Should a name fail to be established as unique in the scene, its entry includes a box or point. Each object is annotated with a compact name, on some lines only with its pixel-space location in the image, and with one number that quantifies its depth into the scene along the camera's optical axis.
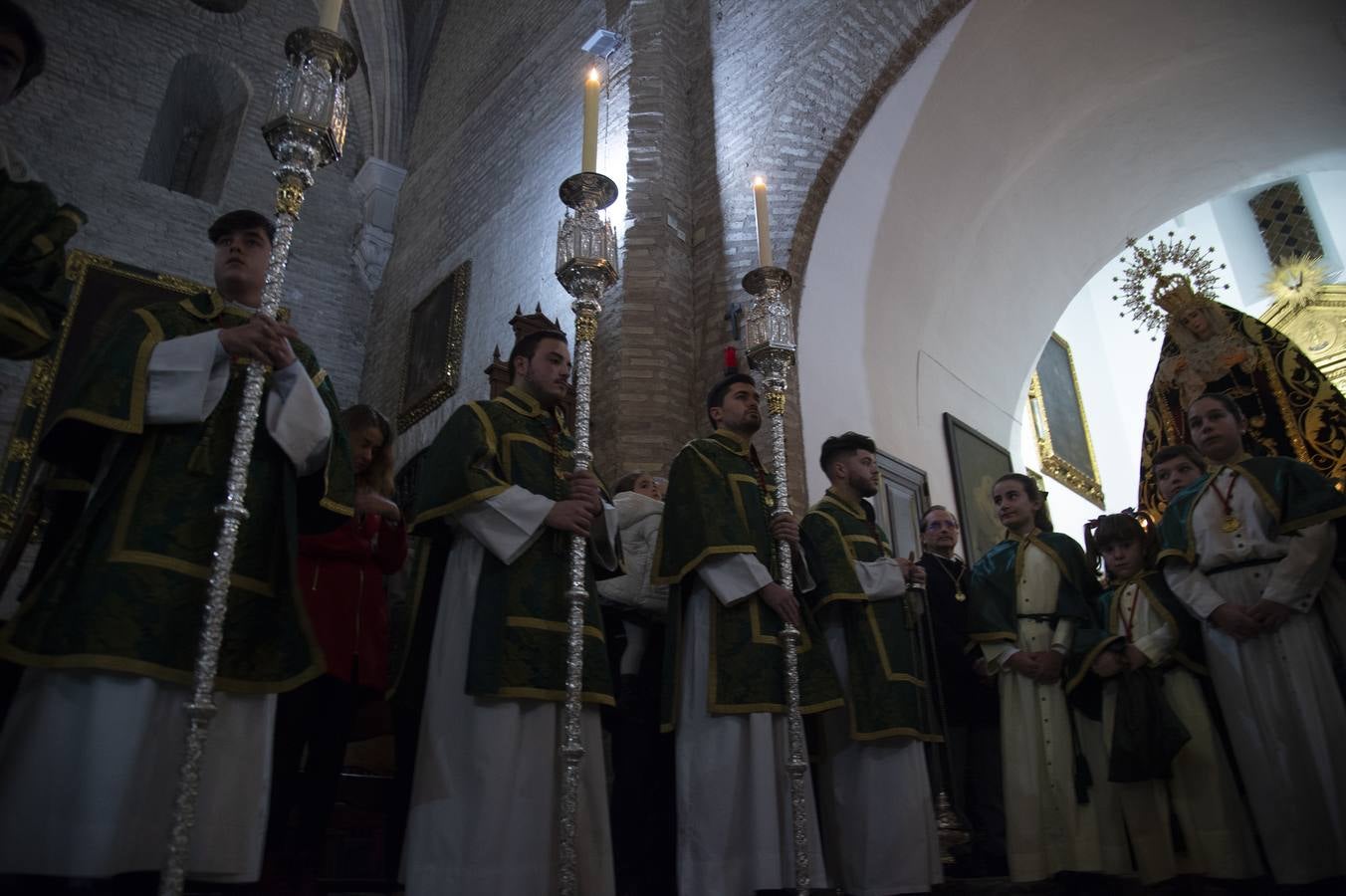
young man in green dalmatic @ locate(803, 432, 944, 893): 3.17
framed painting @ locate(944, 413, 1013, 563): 6.57
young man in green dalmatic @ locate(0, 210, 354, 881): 1.86
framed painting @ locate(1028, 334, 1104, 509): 11.09
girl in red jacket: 2.69
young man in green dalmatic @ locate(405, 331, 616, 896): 2.41
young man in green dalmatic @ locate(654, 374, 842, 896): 2.86
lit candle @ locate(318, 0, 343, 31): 2.36
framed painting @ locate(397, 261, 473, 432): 8.41
